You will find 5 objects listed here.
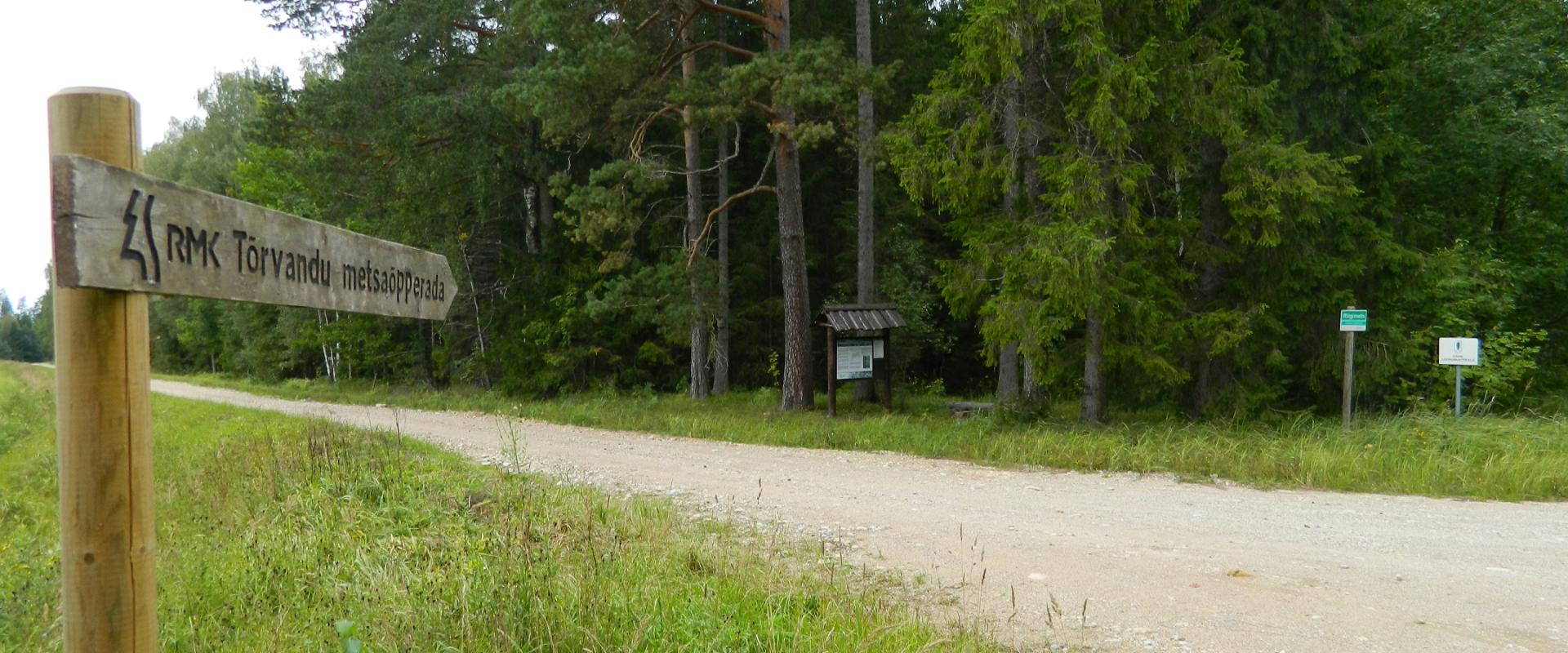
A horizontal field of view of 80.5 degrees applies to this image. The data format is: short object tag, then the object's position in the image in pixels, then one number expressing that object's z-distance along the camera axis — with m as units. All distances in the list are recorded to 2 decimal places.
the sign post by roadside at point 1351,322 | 11.64
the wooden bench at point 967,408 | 15.30
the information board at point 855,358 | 16.64
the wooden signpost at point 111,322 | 2.05
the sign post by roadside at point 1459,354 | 11.85
